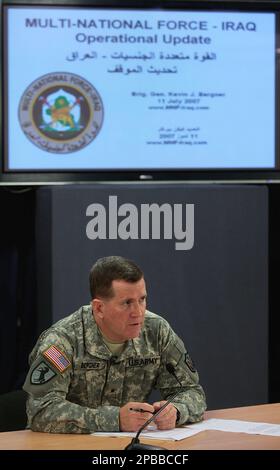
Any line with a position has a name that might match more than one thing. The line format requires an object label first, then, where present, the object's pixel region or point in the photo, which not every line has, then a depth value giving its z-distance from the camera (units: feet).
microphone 13.73
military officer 17.97
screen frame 28.76
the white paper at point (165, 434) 16.38
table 15.72
